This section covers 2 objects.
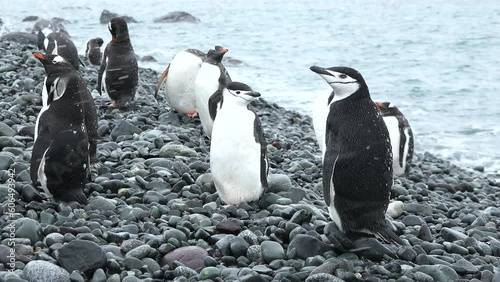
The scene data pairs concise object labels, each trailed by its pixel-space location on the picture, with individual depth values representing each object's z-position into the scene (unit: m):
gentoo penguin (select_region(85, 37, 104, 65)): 12.02
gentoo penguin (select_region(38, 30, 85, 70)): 9.52
